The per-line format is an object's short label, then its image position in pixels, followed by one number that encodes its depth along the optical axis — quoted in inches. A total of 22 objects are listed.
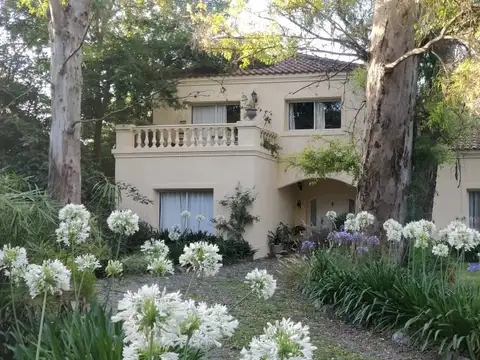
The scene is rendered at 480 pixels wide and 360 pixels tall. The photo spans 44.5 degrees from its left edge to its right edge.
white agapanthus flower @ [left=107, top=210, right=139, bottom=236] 178.9
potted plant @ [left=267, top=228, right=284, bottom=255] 768.3
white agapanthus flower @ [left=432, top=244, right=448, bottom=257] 287.0
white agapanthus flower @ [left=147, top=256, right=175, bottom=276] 144.0
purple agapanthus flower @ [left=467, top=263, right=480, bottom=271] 423.5
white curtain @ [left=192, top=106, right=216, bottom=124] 845.2
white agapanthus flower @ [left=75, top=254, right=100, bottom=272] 176.6
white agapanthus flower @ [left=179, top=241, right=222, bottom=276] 134.0
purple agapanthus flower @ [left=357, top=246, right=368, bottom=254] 383.6
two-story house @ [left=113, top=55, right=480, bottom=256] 722.8
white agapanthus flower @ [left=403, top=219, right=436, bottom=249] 278.1
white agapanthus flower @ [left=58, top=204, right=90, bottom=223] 166.9
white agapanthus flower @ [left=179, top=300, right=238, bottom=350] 97.9
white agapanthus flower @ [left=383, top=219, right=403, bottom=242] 307.6
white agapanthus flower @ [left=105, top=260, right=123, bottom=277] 165.9
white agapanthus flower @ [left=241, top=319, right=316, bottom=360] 90.7
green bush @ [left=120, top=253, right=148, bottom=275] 521.7
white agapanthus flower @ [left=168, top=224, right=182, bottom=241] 629.9
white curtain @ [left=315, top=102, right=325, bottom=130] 808.9
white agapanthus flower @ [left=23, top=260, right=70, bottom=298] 131.9
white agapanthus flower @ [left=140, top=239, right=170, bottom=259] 172.2
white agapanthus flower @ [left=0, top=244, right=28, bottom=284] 150.6
